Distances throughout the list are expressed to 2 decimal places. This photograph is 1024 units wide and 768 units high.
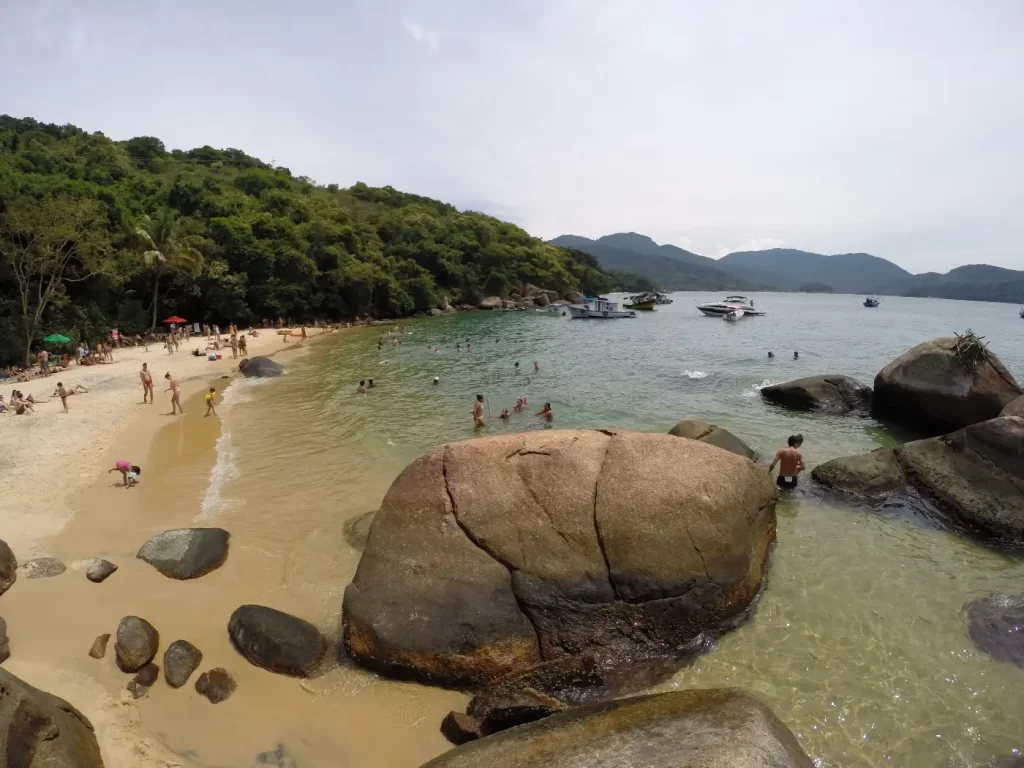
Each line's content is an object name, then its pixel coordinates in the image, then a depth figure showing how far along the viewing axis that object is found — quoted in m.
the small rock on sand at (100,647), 6.86
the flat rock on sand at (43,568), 8.51
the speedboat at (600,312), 68.62
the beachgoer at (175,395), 20.52
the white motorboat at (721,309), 75.06
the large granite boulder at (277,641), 6.87
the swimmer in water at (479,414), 18.77
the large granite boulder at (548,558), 6.75
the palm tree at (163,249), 40.04
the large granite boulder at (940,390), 15.23
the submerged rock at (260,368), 29.23
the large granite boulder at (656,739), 4.14
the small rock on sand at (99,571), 8.53
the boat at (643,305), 86.62
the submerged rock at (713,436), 13.20
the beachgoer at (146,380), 21.31
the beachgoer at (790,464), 12.27
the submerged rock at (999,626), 7.36
